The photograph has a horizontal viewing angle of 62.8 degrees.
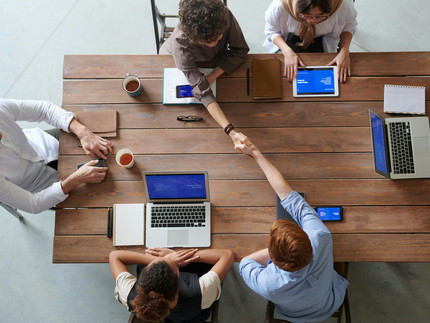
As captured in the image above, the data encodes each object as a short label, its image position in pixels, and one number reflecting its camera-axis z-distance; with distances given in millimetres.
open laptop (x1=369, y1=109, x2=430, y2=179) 1892
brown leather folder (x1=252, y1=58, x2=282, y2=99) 2029
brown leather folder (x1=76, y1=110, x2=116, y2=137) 2016
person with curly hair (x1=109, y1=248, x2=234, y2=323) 1520
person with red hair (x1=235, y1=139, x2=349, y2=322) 1479
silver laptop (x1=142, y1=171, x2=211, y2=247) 1843
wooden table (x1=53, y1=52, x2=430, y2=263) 1858
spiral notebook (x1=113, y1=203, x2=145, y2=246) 1867
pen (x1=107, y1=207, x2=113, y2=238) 1881
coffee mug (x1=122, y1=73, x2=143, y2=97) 2010
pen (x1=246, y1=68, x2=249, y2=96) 2053
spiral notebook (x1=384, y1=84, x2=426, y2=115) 1985
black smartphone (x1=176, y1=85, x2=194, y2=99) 2039
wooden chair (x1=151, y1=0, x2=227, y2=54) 2596
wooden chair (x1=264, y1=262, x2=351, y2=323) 1973
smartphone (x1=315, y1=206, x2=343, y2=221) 1860
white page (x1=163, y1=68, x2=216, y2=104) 2037
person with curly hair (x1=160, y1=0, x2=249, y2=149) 1669
